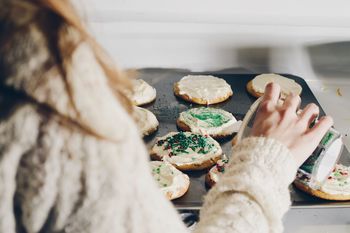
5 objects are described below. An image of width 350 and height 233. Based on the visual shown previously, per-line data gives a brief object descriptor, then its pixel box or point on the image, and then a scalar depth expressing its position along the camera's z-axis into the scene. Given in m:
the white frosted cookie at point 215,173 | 0.68
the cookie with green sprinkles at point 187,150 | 0.72
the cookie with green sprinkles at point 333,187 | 0.67
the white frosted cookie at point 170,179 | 0.66
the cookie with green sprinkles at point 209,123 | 0.77
